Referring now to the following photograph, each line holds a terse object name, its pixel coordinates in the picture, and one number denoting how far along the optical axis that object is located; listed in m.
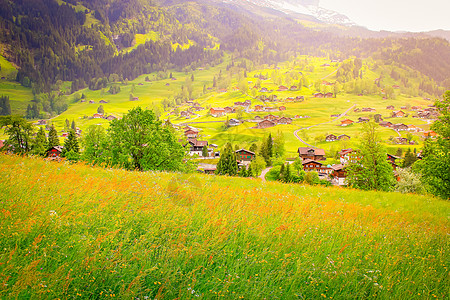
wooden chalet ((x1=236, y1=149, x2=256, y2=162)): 102.91
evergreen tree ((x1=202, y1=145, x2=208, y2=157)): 113.19
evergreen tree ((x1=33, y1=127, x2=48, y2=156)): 59.79
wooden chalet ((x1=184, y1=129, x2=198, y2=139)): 150.25
